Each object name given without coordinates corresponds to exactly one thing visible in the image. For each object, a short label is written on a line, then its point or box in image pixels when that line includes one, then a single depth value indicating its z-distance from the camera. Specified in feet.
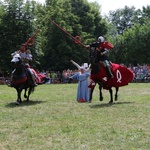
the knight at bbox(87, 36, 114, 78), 42.24
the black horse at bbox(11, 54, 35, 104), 42.57
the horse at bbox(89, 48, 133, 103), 41.78
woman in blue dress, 47.29
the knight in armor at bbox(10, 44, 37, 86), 46.09
